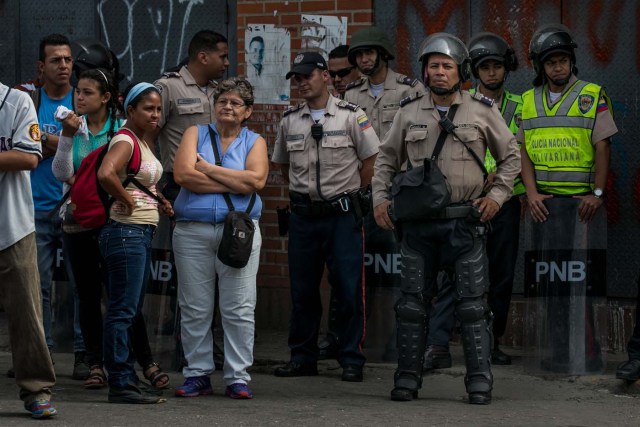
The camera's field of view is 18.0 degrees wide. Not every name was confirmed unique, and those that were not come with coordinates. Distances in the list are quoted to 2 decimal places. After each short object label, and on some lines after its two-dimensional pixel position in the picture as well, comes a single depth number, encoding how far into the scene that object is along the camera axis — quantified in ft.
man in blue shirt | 43.82
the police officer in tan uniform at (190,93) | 44.71
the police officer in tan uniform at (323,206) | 42.90
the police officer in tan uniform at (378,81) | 45.76
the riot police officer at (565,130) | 43.17
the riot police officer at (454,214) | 38.44
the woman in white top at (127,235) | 37.59
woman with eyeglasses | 39.00
